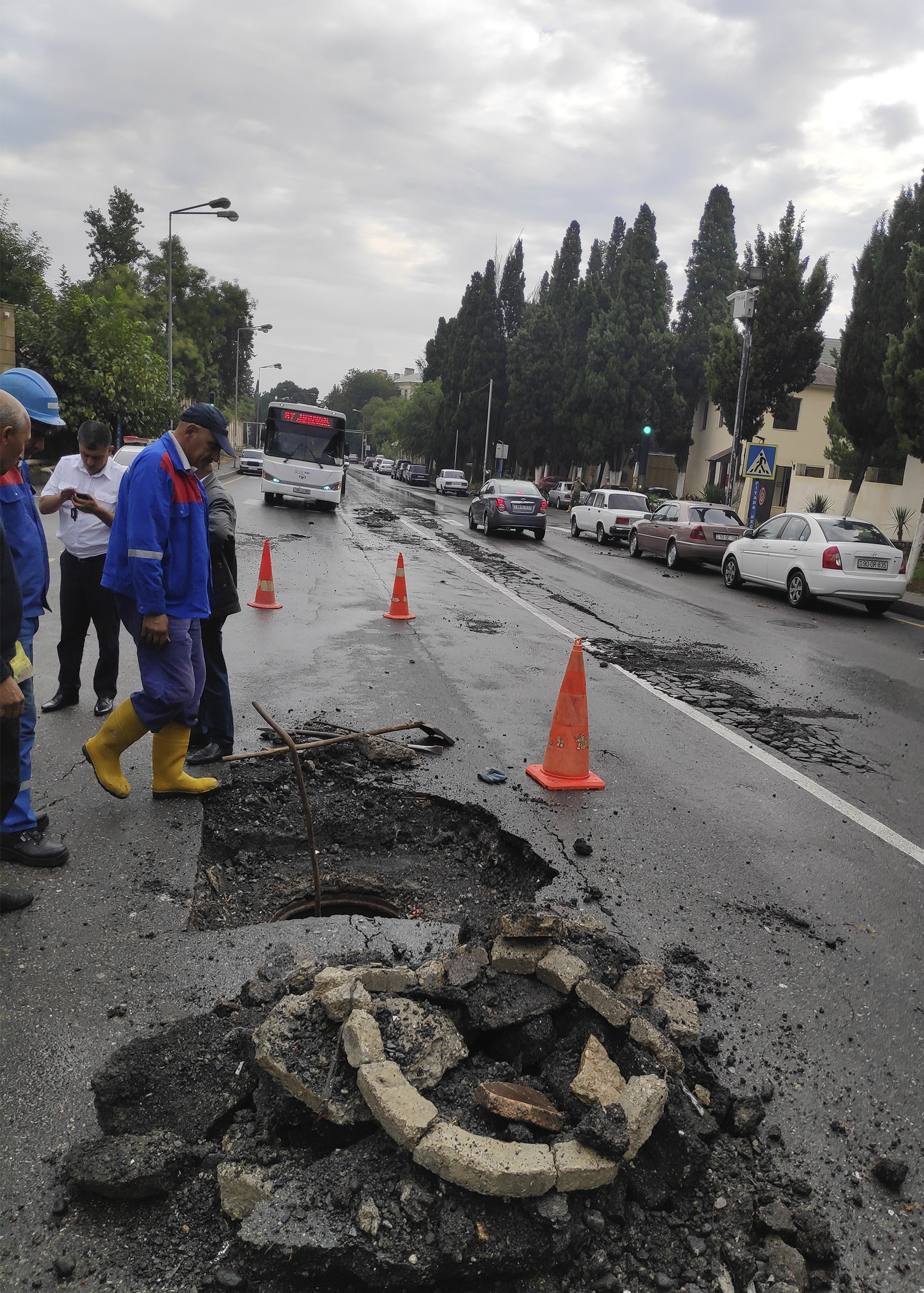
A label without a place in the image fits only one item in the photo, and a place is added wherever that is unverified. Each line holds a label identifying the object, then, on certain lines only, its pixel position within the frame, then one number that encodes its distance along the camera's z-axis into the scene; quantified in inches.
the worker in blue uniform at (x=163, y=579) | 177.5
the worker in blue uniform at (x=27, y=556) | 161.5
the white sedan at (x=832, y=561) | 577.6
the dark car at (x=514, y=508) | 994.7
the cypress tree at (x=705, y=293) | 2034.9
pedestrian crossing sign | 873.5
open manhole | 167.9
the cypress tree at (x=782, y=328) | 1151.6
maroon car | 803.4
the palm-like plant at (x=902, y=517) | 899.4
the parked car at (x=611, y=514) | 1049.5
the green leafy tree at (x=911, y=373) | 704.4
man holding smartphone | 246.1
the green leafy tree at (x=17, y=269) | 1615.4
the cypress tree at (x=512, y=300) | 2795.3
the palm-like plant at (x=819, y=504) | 1047.0
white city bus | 1120.8
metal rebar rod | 162.1
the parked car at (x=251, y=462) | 2102.6
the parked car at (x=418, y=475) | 2817.4
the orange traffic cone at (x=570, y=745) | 227.8
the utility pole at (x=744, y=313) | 921.5
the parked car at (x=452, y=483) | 2352.4
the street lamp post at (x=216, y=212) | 1178.6
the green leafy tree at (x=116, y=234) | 2522.1
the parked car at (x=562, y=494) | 1943.9
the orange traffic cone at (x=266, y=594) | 449.4
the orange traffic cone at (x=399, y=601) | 445.7
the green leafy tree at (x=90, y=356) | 1093.8
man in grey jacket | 215.3
